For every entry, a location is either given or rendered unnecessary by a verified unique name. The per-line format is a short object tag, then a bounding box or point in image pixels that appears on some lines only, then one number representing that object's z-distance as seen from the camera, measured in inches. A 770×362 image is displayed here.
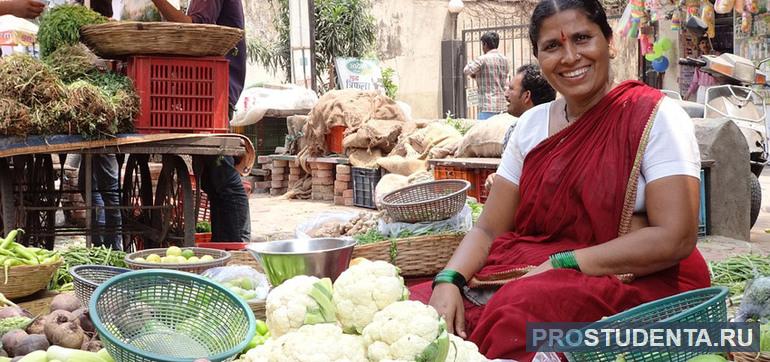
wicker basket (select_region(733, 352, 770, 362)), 87.9
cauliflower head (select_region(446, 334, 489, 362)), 77.9
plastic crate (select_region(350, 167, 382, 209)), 387.9
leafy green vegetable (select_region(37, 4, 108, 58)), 197.3
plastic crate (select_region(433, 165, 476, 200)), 285.0
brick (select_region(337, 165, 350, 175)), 409.4
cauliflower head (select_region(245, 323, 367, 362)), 73.9
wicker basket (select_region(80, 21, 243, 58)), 188.7
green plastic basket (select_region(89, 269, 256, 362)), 89.7
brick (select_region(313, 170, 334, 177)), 433.7
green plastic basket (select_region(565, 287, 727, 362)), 75.3
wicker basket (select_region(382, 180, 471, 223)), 188.4
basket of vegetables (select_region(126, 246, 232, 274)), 146.3
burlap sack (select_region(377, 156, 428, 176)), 352.8
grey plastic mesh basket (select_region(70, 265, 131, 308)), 130.8
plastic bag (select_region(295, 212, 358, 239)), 221.6
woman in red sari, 100.7
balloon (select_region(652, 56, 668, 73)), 532.4
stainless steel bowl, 117.3
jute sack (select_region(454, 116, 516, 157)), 282.5
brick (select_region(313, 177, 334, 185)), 434.3
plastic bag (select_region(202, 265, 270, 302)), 133.6
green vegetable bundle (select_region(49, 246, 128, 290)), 181.2
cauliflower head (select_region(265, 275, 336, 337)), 84.7
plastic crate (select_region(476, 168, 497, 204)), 279.7
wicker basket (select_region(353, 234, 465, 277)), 184.1
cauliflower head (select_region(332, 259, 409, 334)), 82.7
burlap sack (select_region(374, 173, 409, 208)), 322.0
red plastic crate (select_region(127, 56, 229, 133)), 195.6
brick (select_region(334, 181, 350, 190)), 413.1
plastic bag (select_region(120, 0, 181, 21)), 203.5
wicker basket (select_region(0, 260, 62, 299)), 151.8
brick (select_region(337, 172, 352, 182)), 409.8
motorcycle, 302.5
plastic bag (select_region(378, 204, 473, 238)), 189.9
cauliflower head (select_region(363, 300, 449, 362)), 72.8
